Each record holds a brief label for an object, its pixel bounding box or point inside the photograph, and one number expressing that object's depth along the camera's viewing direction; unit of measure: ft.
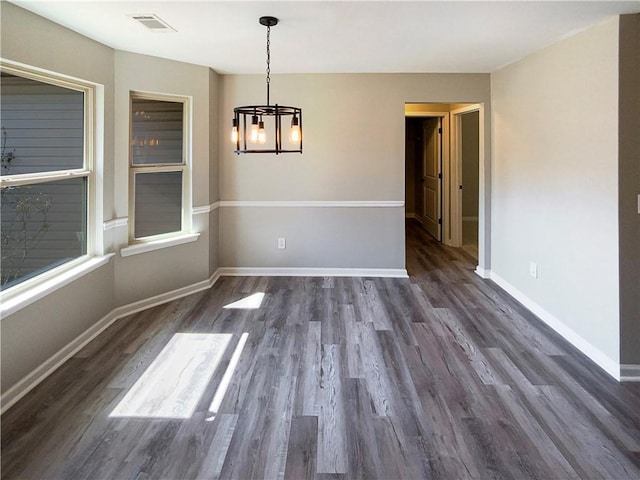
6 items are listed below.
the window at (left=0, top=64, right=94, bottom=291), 8.89
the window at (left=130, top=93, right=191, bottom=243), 13.76
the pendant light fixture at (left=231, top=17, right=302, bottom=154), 9.88
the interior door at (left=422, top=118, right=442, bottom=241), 24.30
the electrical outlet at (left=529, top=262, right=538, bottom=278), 13.14
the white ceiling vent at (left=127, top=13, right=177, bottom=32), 9.87
